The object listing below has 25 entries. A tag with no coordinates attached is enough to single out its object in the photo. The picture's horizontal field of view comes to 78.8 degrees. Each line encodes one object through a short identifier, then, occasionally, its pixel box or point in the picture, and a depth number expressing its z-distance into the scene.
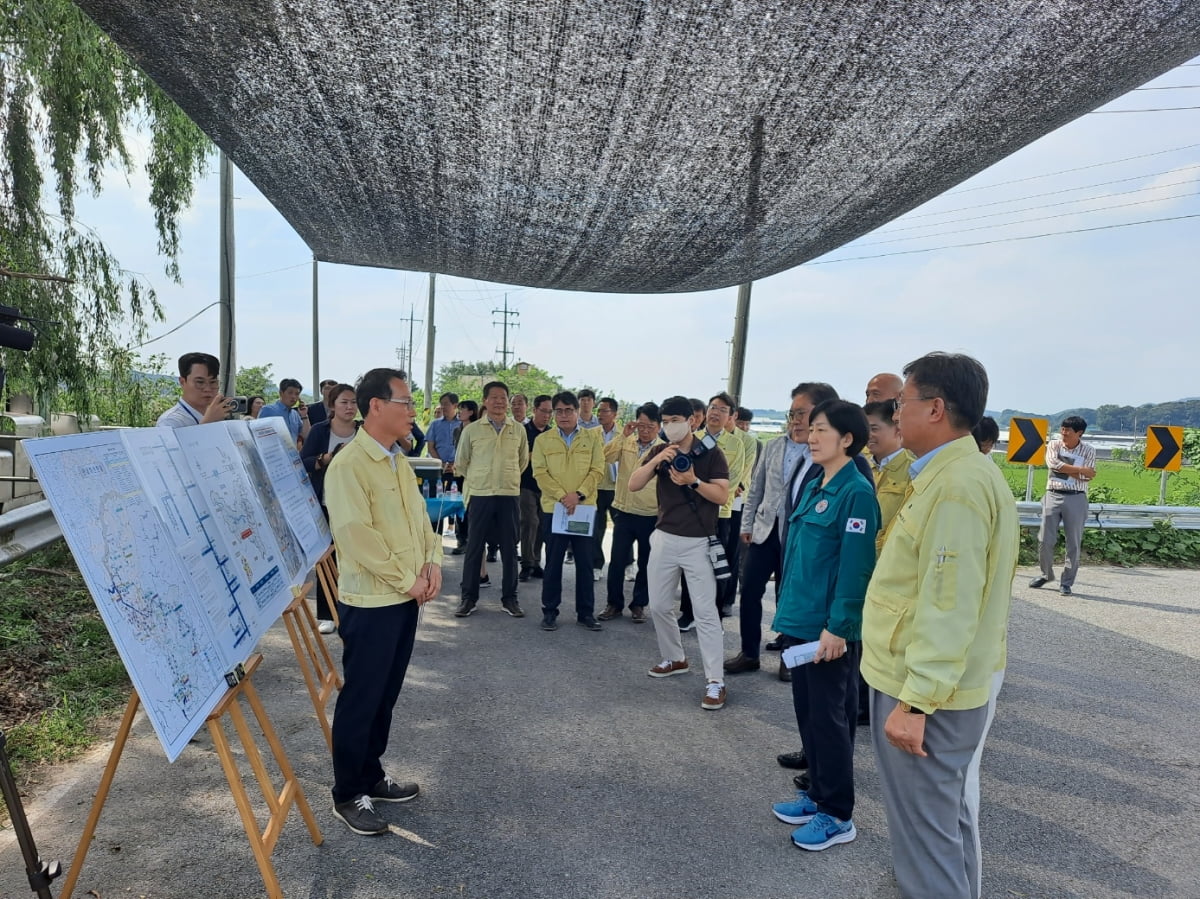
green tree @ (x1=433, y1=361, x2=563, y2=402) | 41.38
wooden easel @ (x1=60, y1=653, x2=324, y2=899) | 2.17
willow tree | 6.72
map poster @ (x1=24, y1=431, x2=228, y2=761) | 1.89
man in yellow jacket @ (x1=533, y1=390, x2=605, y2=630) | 6.04
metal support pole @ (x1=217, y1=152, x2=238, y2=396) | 9.41
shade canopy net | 2.86
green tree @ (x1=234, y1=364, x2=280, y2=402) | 39.42
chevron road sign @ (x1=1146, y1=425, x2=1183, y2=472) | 10.40
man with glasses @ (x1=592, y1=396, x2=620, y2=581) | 7.52
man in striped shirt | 7.83
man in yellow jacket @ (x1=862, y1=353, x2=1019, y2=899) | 2.01
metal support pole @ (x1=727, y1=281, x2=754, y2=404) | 8.59
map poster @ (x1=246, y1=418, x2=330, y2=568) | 4.19
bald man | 4.12
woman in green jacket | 2.91
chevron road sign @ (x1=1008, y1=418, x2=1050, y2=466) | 9.73
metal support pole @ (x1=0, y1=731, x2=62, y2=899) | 1.98
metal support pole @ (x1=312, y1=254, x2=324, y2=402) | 24.61
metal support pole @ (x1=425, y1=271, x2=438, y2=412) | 28.30
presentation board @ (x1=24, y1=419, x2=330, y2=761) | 1.92
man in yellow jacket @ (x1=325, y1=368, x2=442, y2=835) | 2.91
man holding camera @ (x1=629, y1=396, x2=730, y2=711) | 4.56
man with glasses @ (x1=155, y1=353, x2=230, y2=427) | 4.02
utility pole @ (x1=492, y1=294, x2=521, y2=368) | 58.72
